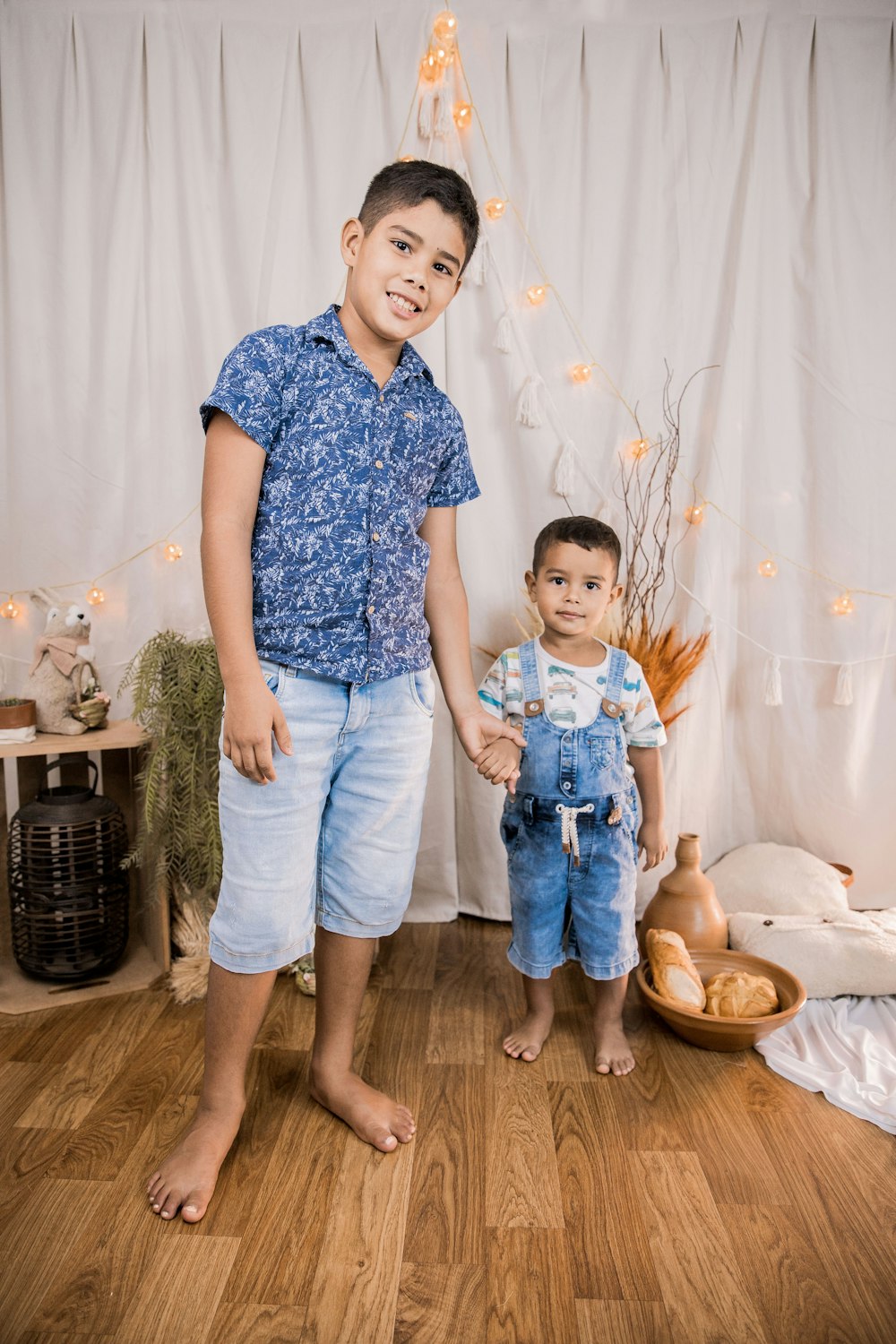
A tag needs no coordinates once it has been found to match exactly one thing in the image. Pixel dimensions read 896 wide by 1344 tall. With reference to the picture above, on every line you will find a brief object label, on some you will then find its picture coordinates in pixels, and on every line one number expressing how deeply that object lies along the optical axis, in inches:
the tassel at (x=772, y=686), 89.7
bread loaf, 68.9
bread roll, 67.6
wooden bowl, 65.5
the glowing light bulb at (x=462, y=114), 86.4
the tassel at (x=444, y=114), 86.4
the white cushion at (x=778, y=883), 85.7
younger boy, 67.1
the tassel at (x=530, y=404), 88.6
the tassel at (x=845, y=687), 90.8
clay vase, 78.5
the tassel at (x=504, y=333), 87.8
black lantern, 75.6
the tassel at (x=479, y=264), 87.6
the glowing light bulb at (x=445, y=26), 82.5
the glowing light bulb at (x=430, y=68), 84.7
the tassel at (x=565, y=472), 89.0
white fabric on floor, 62.1
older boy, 48.9
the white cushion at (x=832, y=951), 74.7
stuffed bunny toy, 79.4
